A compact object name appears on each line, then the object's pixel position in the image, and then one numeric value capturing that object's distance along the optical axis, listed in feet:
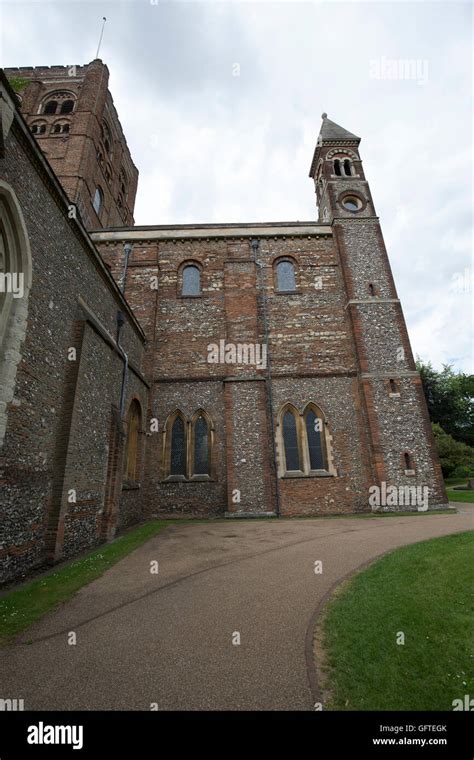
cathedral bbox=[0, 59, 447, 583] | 23.53
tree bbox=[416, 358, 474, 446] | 111.14
